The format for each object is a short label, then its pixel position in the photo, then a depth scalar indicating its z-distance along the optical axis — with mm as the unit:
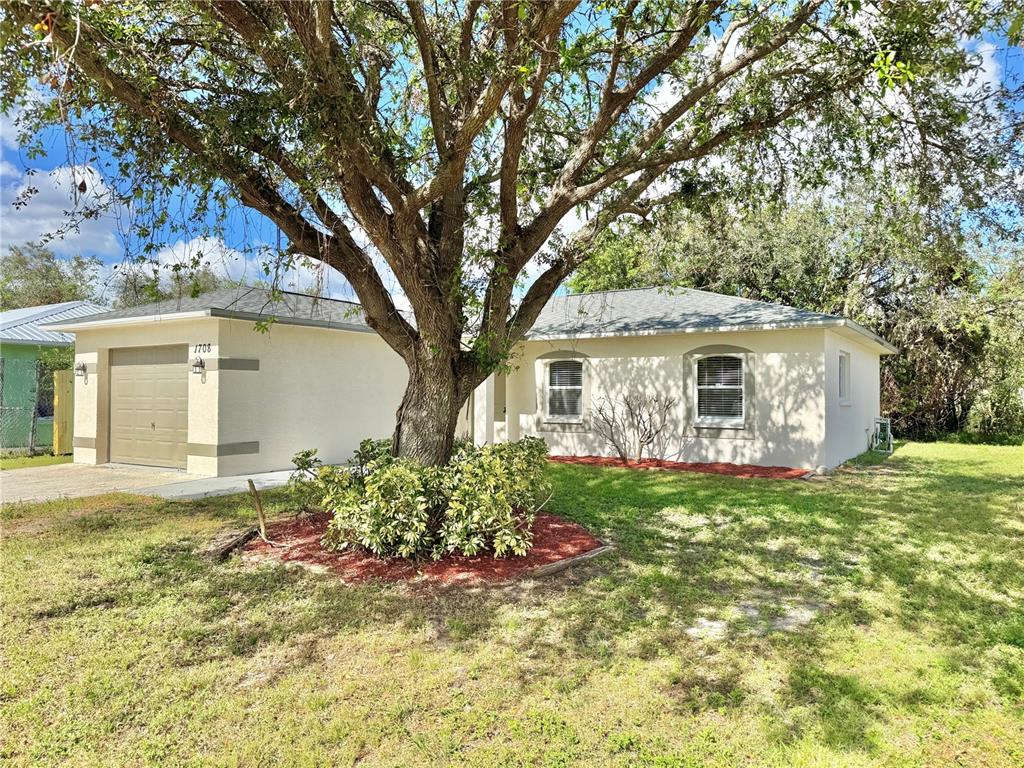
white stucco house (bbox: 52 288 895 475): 10766
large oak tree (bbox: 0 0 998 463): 4844
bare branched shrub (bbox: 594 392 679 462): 12789
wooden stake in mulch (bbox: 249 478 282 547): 6115
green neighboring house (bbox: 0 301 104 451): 14648
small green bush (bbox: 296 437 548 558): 5418
